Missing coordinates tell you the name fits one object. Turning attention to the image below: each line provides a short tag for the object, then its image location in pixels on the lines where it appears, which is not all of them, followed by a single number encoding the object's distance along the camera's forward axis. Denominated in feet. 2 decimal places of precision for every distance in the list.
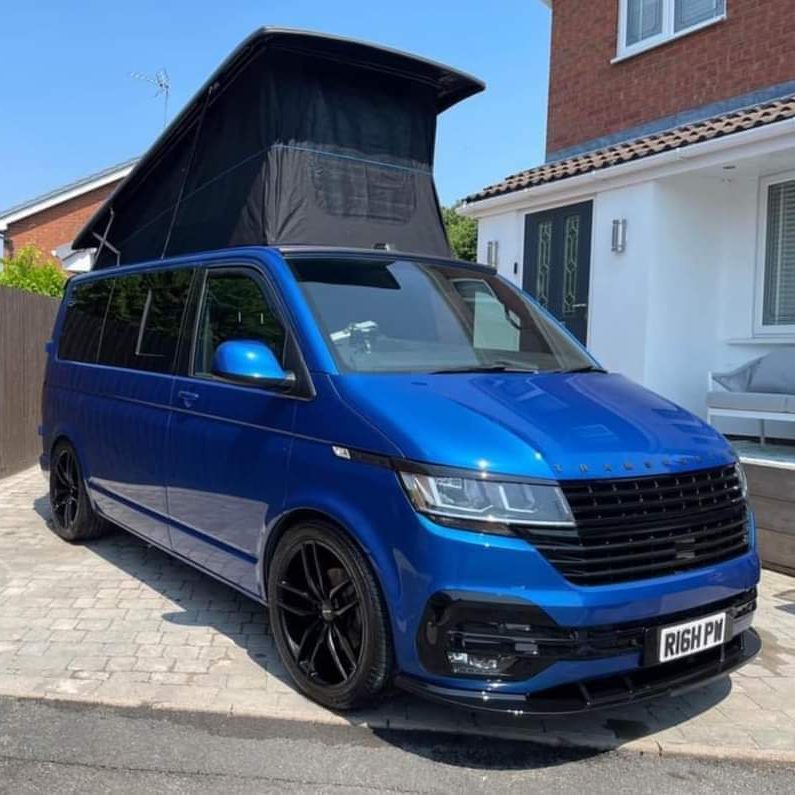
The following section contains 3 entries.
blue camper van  9.73
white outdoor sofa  23.08
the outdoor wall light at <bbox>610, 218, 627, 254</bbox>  28.04
